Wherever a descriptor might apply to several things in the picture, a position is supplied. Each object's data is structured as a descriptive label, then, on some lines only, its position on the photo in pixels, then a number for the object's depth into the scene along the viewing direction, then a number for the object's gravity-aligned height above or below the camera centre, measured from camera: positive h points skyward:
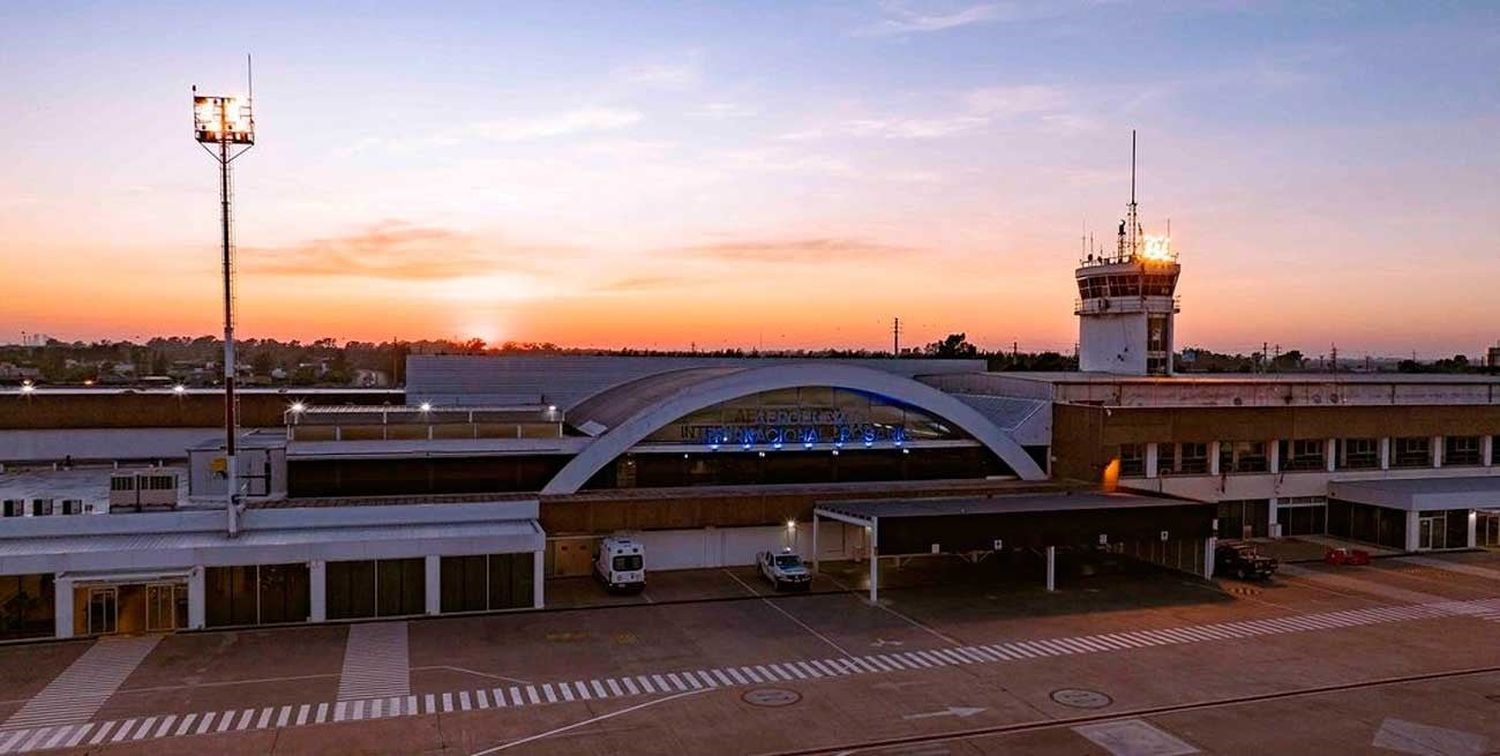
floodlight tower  36.59 +7.95
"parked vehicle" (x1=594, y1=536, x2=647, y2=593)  41.84 -8.93
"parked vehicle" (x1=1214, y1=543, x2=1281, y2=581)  45.28 -9.21
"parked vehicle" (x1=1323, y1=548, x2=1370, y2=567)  49.62 -9.70
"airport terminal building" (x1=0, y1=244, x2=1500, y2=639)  37.47 -6.25
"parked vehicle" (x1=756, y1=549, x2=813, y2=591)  42.53 -9.23
